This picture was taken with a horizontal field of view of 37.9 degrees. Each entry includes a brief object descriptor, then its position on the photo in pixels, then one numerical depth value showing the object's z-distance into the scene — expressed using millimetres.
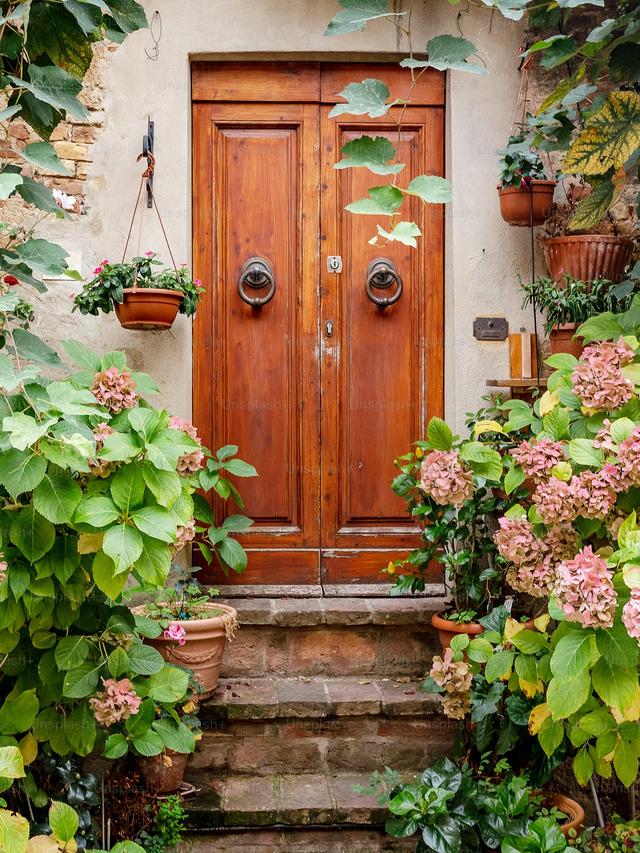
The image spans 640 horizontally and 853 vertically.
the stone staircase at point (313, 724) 3016
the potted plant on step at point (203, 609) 3271
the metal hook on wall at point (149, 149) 3824
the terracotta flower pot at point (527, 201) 3738
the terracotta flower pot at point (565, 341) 3578
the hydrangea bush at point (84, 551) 1809
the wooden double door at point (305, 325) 4066
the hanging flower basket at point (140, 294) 3562
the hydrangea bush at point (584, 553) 1915
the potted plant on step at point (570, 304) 3521
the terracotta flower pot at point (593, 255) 3656
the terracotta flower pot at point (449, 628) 3342
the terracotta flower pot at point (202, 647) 3293
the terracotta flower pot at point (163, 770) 3000
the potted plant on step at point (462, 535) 3244
